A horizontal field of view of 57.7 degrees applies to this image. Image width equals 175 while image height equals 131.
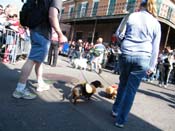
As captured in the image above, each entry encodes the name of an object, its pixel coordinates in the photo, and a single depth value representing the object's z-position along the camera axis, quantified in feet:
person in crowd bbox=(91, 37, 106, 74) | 24.15
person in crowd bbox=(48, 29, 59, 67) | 21.29
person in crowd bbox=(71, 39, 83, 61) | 31.78
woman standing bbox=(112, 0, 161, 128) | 7.61
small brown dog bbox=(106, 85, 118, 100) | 11.35
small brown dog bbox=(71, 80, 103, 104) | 9.43
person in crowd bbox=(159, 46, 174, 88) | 23.78
